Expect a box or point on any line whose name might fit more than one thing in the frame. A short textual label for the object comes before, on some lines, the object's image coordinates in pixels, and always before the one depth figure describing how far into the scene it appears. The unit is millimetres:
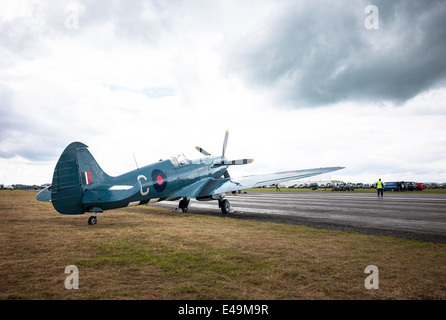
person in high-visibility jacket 29844
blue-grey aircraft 10719
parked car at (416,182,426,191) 61266
